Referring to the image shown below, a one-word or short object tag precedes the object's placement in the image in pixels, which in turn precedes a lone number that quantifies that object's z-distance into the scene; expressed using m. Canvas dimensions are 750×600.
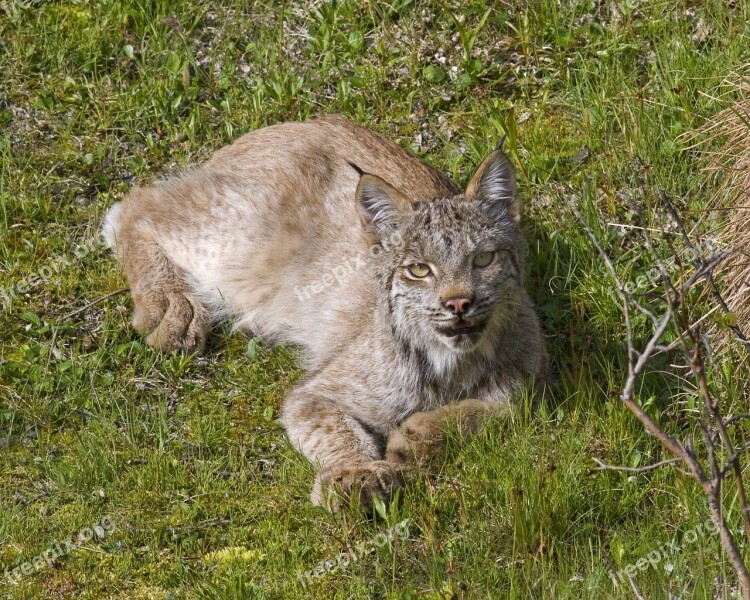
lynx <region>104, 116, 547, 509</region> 10.23
